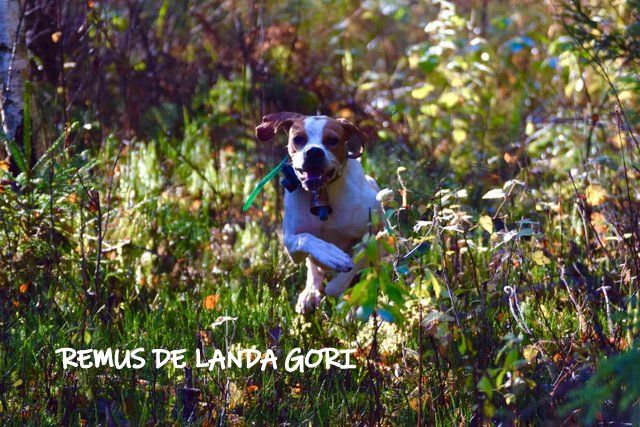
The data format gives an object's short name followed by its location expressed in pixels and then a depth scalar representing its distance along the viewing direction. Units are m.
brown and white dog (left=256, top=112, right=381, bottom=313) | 6.78
